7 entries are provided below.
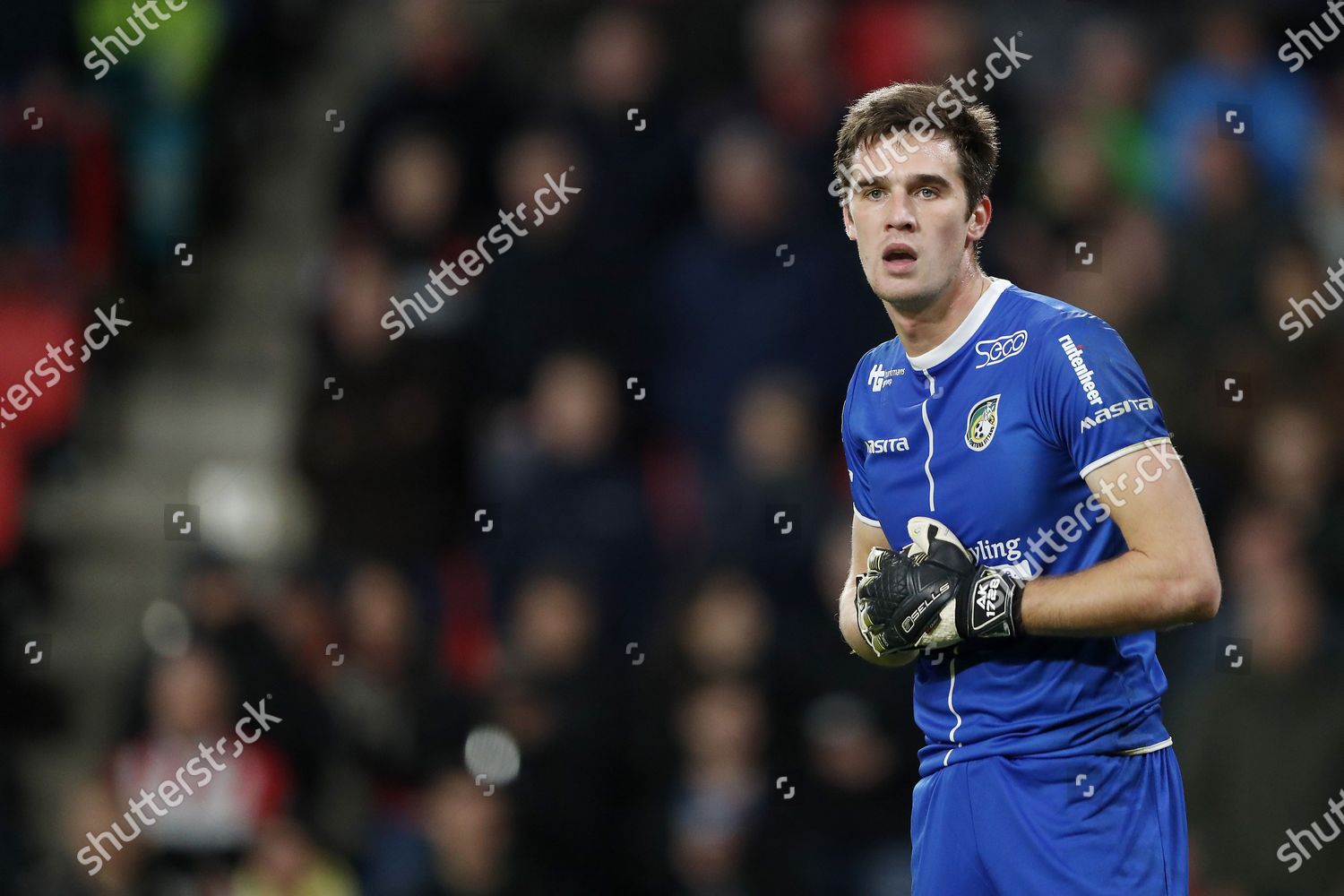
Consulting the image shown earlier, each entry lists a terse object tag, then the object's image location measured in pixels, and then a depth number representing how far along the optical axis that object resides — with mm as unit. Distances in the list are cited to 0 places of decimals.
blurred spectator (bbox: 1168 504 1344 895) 15992
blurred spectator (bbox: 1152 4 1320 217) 20453
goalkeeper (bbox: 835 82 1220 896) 8195
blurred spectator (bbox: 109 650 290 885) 18219
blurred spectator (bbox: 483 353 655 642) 18969
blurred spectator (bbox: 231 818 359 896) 17875
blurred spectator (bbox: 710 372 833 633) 18219
